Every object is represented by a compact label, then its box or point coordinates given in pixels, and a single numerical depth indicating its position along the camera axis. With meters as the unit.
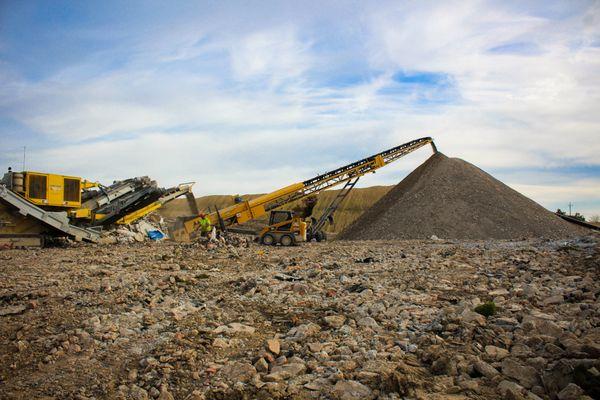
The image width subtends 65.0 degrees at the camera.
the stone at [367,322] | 5.50
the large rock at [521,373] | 3.94
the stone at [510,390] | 3.63
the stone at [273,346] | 4.79
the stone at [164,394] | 4.00
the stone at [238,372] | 4.29
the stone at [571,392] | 3.54
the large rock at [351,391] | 3.83
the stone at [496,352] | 4.42
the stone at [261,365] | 4.46
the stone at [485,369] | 4.05
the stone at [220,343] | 5.06
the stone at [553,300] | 6.31
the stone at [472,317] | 5.25
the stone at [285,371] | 4.21
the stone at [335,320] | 5.57
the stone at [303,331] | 5.25
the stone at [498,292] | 7.05
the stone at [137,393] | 4.05
